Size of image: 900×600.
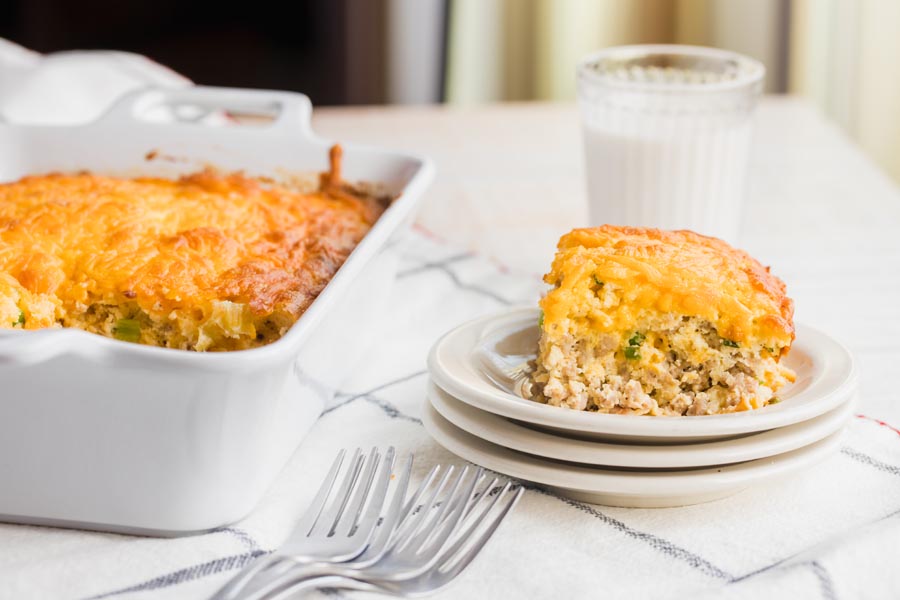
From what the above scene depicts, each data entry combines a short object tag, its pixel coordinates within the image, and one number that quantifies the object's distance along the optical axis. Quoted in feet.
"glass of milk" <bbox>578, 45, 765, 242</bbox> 3.55
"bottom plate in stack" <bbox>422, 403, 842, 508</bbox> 2.69
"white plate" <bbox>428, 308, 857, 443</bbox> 2.66
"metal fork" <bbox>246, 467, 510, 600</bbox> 2.56
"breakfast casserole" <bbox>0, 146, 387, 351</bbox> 2.91
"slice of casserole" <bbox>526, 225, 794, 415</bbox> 2.75
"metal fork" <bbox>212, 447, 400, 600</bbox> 2.57
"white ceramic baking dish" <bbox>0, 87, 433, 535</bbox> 2.59
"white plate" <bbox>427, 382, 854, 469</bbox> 2.68
